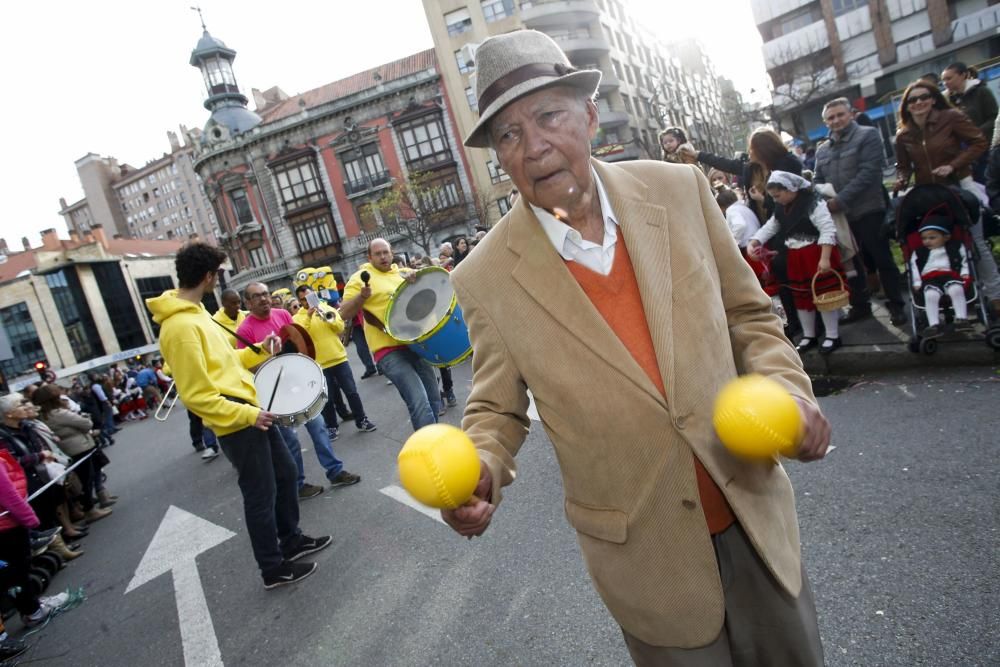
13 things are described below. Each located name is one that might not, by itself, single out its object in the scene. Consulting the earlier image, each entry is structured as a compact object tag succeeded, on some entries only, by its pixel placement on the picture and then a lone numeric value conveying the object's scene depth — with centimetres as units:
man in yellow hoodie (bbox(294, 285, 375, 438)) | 694
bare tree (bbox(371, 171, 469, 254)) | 3897
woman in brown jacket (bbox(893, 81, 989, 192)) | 500
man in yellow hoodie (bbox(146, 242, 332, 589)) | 380
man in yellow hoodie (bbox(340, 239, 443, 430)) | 542
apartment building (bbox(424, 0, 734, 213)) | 3881
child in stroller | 467
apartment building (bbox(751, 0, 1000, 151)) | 2727
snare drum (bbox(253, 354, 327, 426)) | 468
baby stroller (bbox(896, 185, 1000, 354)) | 462
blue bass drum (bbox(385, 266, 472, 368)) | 520
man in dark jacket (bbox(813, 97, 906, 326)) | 564
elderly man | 148
